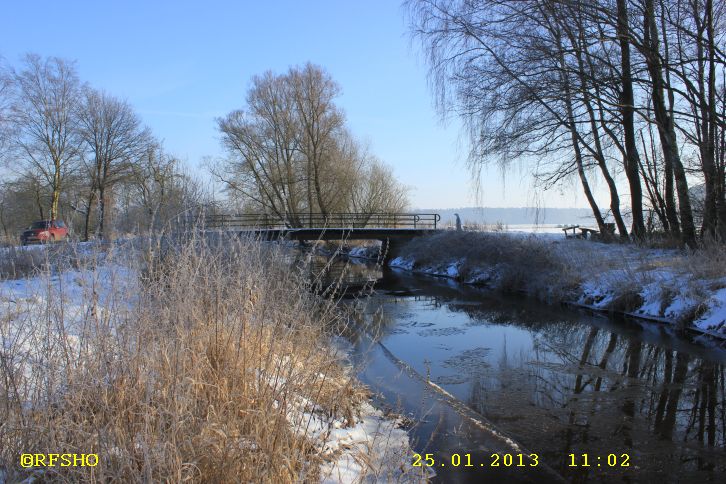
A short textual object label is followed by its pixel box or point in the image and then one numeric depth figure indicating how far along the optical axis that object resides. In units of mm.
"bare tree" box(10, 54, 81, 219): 28109
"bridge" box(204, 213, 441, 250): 26953
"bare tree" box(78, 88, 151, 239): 29625
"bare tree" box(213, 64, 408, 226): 34344
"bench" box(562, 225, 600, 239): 21012
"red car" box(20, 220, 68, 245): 22844
